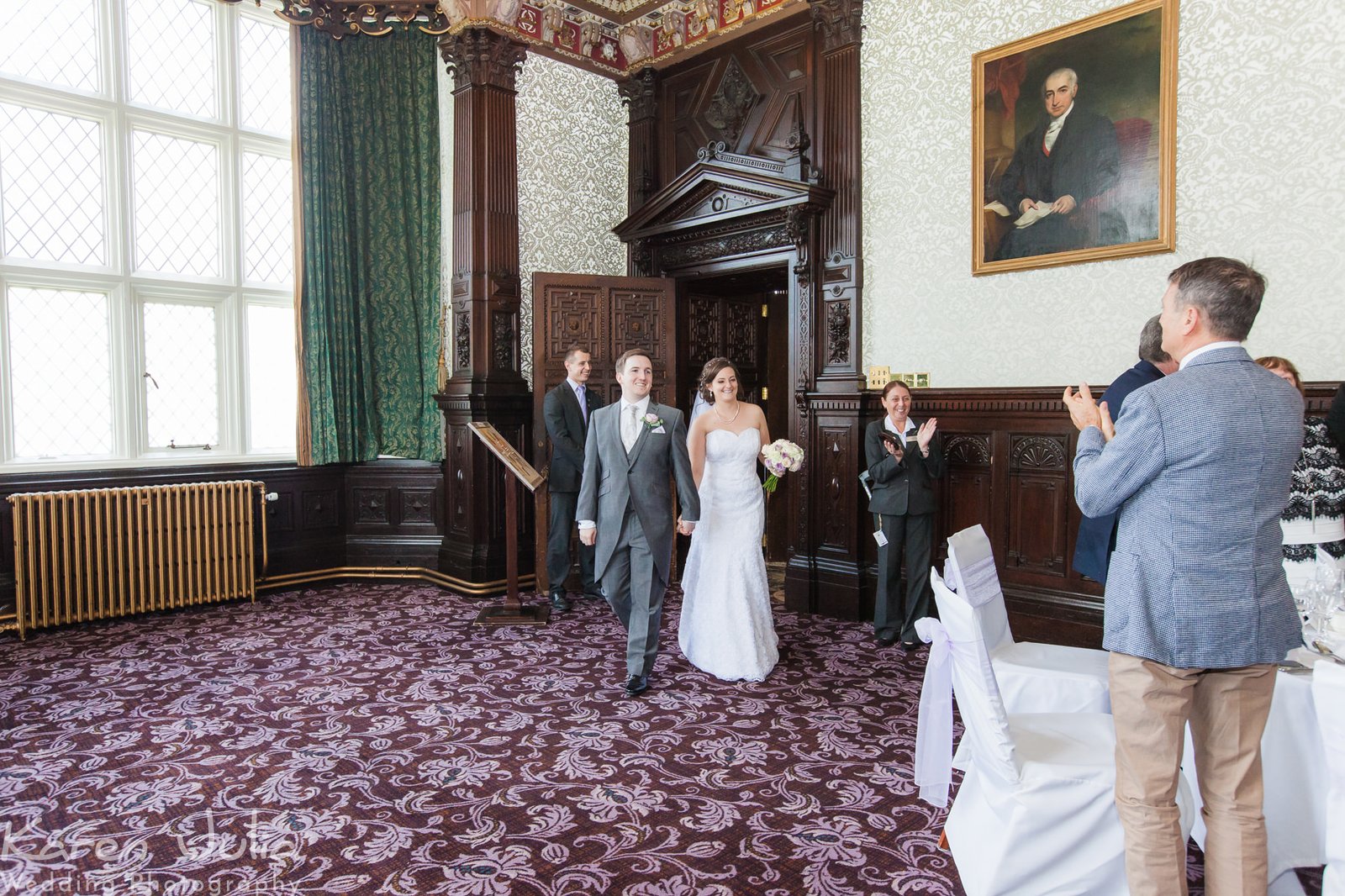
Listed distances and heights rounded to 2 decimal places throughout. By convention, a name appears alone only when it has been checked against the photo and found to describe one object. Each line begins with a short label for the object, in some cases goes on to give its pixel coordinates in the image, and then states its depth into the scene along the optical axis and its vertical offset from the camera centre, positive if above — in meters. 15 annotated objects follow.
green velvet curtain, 6.47 +1.32
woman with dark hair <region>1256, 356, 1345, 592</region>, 3.10 -0.41
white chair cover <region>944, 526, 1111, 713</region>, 2.75 -0.87
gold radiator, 5.25 -0.88
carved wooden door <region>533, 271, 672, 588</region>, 6.47 +0.67
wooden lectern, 5.27 -0.73
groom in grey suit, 4.16 -0.45
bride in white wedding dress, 4.43 -0.75
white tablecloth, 2.34 -1.07
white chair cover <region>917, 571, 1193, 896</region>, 2.24 -1.06
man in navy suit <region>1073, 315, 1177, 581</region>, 2.74 +0.04
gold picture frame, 4.56 +1.51
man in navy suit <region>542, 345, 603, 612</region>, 6.00 -0.30
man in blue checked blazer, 1.89 -0.39
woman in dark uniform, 4.88 -0.54
